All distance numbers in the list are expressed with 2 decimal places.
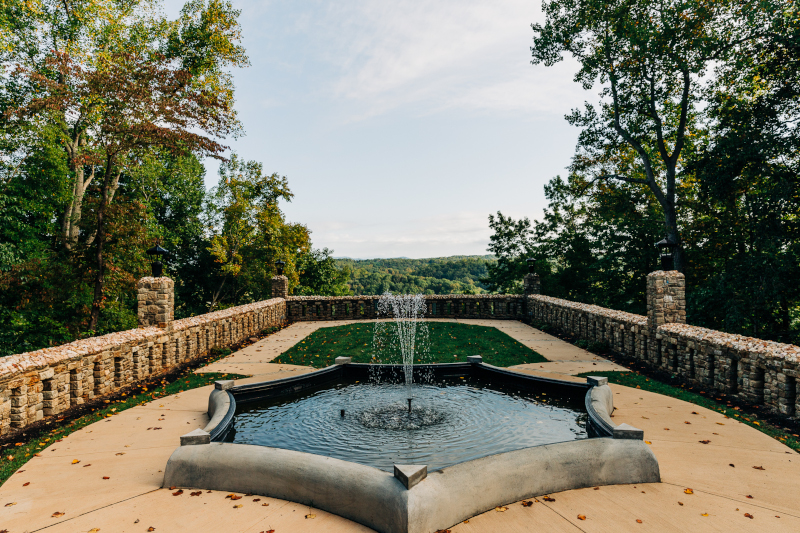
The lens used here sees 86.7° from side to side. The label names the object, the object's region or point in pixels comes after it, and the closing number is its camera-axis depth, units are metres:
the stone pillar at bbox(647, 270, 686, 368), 8.29
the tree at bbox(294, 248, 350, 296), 29.47
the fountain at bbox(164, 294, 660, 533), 3.23
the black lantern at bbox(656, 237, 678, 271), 8.65
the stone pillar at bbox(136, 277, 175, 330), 8.57
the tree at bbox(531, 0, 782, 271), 14.38
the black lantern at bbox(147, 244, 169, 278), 9.10
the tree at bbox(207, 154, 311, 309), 22.12
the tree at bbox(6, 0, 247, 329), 12.48
